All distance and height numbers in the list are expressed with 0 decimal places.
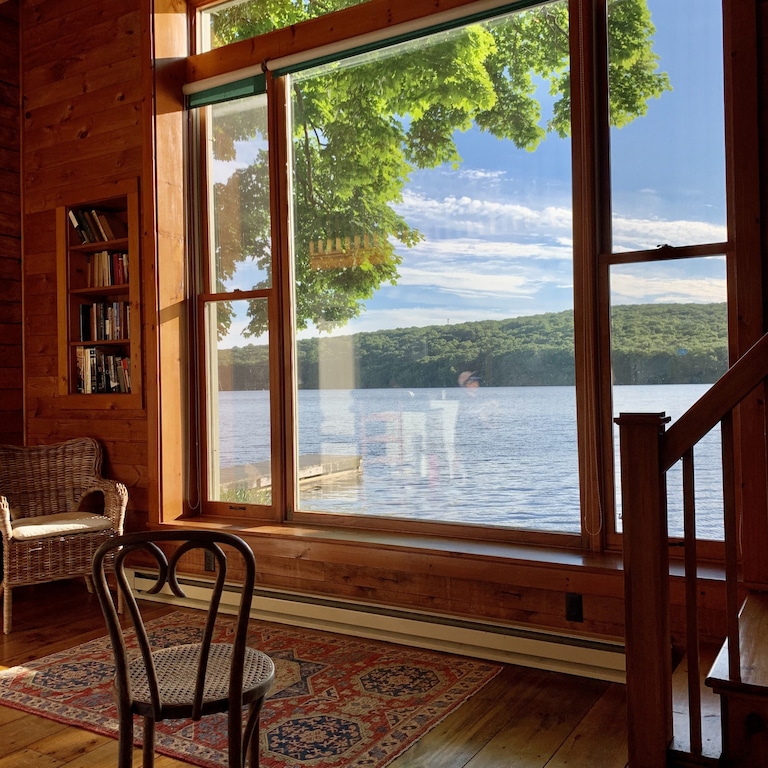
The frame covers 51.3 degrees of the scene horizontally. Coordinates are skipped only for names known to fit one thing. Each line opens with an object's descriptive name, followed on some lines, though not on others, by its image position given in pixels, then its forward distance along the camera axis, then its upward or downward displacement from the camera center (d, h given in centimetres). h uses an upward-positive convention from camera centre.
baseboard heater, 331 -114
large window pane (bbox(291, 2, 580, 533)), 371 +52
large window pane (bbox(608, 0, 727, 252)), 330 +106
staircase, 214 -67
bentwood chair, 193 -74
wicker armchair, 415 -69
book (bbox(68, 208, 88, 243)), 497 +105
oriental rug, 272 -122
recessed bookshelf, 486 +56
